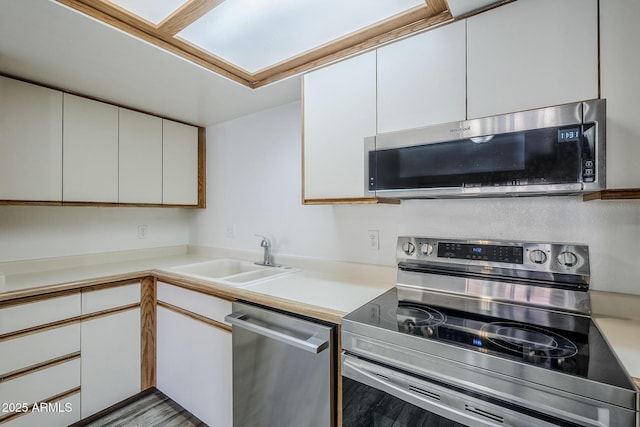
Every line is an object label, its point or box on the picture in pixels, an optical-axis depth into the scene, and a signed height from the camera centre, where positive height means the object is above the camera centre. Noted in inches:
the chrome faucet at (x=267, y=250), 83.1 -10.6
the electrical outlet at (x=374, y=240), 66.3 -6.1
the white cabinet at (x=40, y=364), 58.2 -31.9
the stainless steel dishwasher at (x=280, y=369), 43.9 -26.0
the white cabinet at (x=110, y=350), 68.7 -34.0
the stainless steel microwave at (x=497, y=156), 35.9 +8.3
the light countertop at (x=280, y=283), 39.6 -15.0
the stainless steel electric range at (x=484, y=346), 27.5 -15.1
